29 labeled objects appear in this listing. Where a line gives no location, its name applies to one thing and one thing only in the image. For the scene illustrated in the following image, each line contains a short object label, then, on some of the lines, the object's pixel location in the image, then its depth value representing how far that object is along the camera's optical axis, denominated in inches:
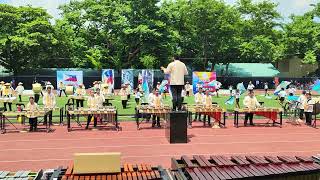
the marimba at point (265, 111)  778.2
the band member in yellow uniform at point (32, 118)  717.9
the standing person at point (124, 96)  1063.0
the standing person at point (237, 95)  1123.3
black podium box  614.5
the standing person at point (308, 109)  811.4
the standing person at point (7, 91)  1063.0
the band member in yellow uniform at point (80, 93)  970.7
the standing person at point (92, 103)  768.7
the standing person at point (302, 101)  837.4
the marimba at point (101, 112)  724.0
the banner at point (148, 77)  1547.2
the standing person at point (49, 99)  781.9
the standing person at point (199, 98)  838.1
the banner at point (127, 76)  1733.0
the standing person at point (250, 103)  790.5
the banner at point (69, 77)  1561.0
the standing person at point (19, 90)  1256.9
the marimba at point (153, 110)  738.8
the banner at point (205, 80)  1592.0
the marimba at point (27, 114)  699.4
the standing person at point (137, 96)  1093.8
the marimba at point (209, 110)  766.5
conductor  616.4
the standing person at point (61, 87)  1535.4
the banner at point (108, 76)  1644.1
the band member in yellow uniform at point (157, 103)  776.3
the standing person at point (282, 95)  1114.3
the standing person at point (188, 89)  1563.0
